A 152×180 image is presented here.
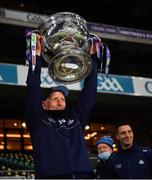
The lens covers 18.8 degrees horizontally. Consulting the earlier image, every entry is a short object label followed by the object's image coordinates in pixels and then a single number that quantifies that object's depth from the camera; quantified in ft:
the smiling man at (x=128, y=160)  10.25
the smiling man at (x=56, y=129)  8.19
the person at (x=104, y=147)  15.11
